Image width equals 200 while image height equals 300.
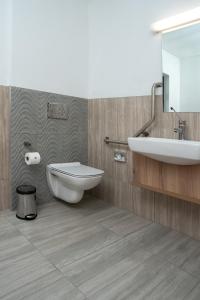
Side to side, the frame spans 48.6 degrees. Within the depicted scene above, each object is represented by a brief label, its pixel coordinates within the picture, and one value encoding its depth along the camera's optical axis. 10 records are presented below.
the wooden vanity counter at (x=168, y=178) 1.47
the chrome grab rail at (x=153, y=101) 1.85
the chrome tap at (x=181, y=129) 1.66
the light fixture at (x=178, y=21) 1.58
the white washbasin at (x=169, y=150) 1.28
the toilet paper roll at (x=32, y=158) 1.97
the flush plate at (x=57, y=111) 2.21
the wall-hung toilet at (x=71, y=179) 1.85
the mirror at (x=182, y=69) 1.62
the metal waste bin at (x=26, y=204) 1.89
